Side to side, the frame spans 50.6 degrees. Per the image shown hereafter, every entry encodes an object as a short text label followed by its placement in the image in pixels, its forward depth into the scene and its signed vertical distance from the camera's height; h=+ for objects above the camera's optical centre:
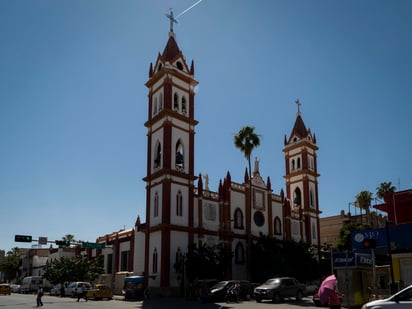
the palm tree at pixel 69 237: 82.56 +5.18
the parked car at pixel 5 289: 48.51 -2.58
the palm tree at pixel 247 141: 45.41 +12.49
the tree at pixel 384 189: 69.25 +11.61
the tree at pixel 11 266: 95.19 -0.18
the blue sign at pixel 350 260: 23.31 +0.20
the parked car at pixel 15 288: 60.53 -3.20
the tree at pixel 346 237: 54.47 +3.35
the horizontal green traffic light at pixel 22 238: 36.42 +2.20
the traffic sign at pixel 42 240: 39.23 +2.15
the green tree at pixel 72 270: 47.53 -0.55
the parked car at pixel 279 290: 29.77 -1.76
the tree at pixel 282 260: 43.84 +0.40
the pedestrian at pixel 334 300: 14.98 -1.21
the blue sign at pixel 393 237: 28.20 +1.79
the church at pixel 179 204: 39.91 +6.06
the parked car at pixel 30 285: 57.99 -2.57
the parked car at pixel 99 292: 37.25 -2.31
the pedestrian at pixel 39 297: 27.62 -1.99
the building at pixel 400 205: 33.75 +4.41
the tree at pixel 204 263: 38.03 +0.11
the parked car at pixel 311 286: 44.88 -2.33
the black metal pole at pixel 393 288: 17.67 -0.96
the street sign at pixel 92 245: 42.75 +1.91
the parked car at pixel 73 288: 40.50 -2.15
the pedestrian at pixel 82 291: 37.28 -2.20
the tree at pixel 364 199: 71.31 +10.22
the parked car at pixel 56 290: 48.64 -2.79
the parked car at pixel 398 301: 12.85 -1.10
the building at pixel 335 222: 83.19 +7.80
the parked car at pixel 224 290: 30.97 -1.85
